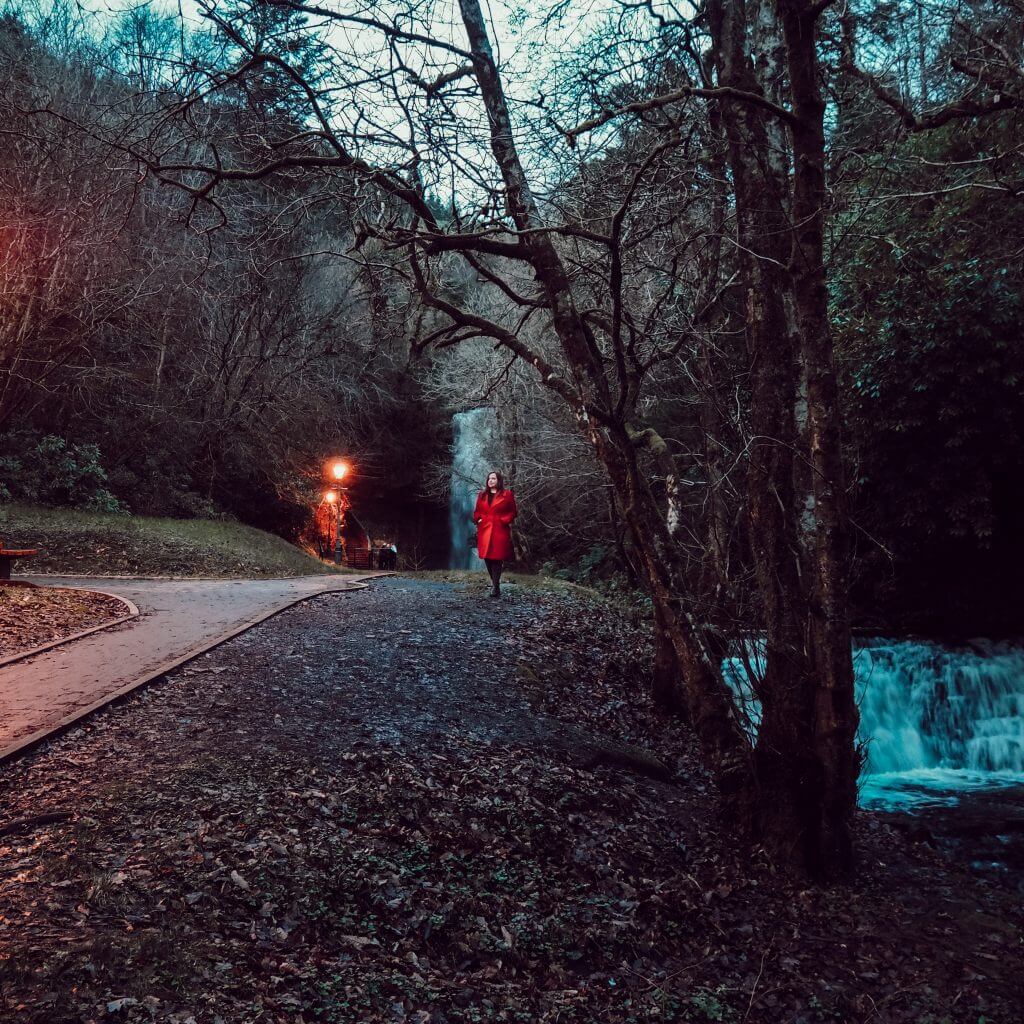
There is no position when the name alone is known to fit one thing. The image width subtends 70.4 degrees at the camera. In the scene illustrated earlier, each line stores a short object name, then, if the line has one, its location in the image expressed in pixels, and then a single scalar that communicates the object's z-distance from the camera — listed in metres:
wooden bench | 10.19
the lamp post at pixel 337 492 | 23.73
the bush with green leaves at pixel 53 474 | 17.36
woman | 12.41
